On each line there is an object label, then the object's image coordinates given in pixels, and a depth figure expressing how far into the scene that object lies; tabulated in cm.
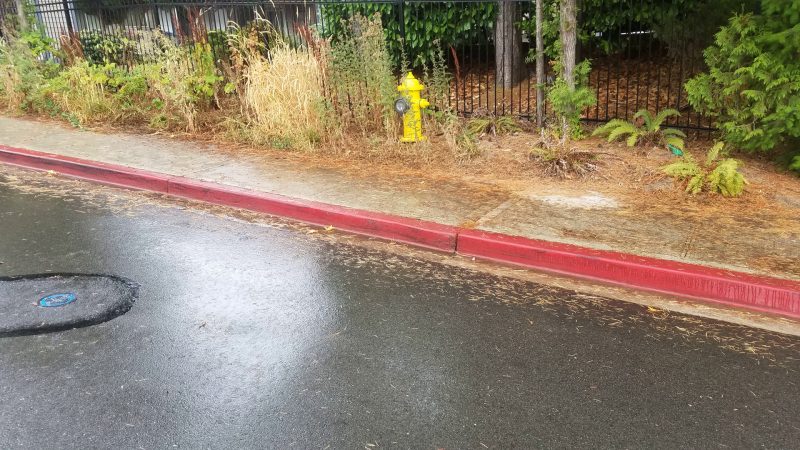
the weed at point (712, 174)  637
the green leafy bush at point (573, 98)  805
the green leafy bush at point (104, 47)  1220
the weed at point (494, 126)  886
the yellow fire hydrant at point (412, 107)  844
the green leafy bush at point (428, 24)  1084
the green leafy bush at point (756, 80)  636
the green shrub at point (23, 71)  1210
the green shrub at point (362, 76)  888
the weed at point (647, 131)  783
